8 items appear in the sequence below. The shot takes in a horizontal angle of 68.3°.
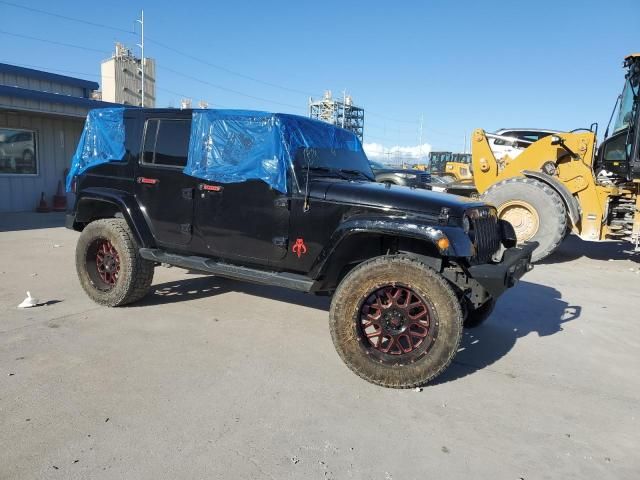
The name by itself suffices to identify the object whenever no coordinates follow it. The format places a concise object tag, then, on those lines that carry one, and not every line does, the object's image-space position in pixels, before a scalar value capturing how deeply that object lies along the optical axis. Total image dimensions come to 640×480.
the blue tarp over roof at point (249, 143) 4.16
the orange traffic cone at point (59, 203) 13.84
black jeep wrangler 3.49
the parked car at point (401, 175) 13.52
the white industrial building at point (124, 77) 36.09
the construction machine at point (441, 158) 31.56
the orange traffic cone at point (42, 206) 13.41
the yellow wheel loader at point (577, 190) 7.92
